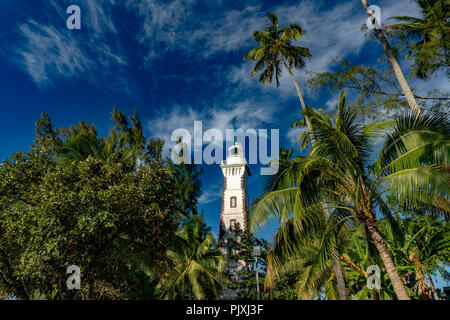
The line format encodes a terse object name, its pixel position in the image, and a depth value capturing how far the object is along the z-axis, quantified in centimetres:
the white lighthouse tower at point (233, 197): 3117
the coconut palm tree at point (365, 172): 679
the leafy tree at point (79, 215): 899
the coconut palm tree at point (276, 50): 1680
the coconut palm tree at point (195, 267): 2070
